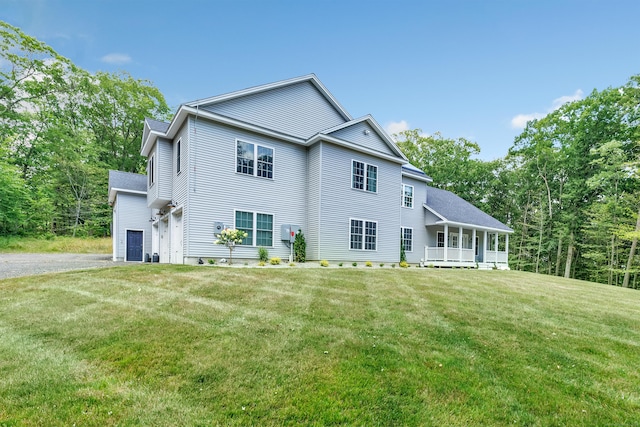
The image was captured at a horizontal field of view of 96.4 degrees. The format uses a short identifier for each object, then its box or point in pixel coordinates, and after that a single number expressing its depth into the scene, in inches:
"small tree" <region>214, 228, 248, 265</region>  415.2
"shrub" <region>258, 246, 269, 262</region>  463.5
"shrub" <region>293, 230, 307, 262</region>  499.2
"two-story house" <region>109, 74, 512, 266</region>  433.7
